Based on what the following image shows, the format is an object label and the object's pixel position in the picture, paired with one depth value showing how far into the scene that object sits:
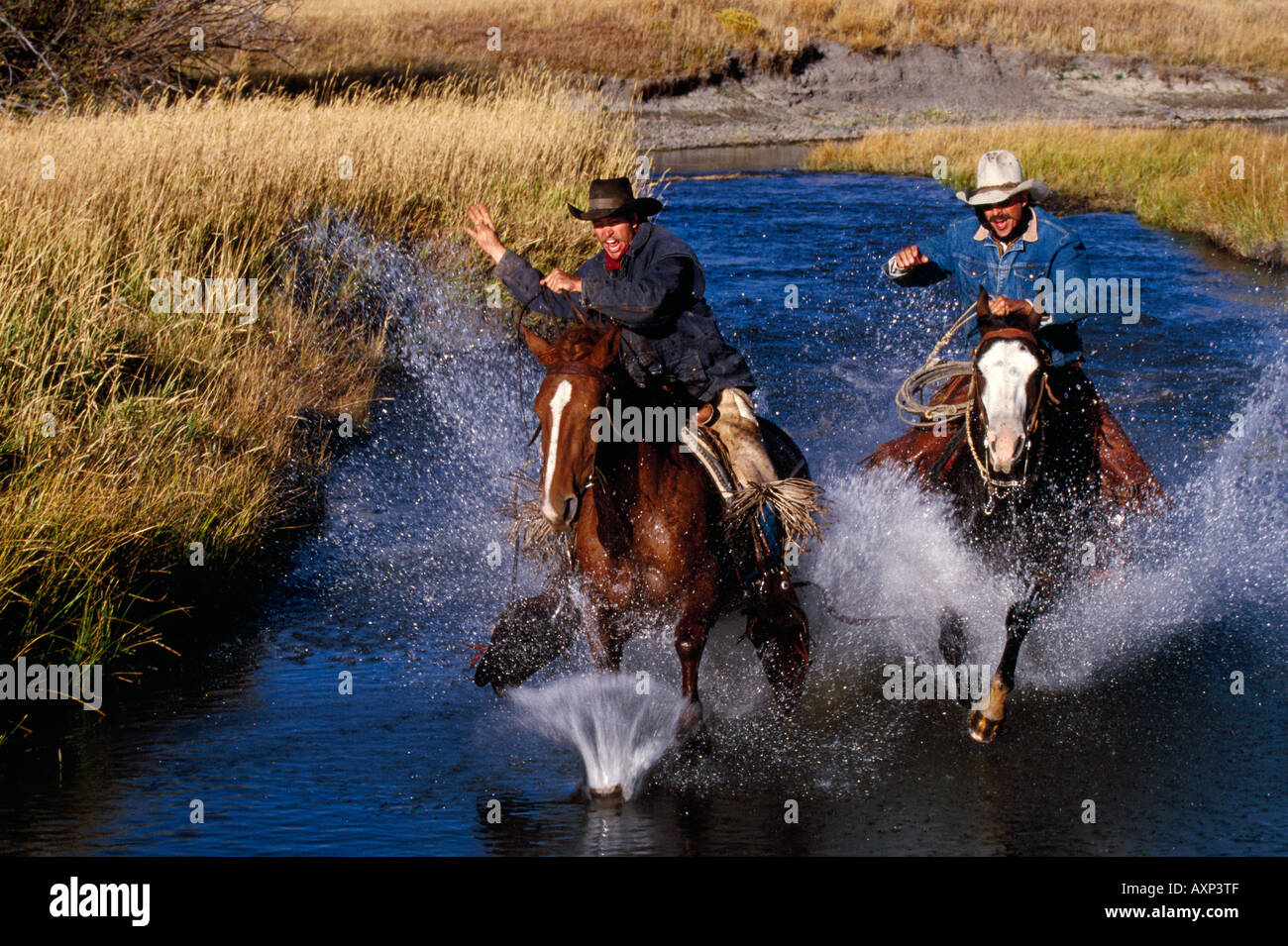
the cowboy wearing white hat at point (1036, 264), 7.32
